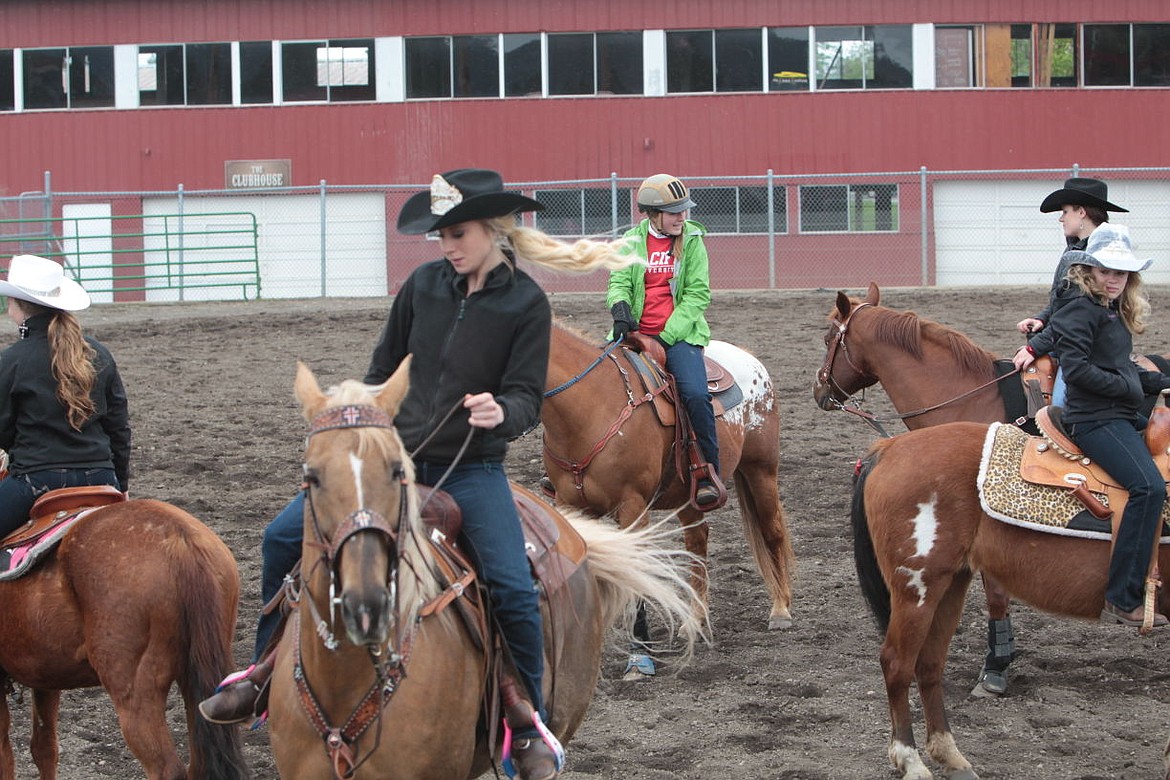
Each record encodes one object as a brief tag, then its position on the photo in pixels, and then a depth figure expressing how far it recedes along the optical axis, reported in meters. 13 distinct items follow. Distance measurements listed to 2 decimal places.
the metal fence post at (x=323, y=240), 44.75
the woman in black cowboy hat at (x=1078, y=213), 15.26
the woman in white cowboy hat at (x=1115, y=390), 11.37
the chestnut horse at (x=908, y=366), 16.69
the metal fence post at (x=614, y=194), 46.19
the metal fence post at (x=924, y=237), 46.39
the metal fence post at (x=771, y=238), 47.31
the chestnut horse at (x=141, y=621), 10.28
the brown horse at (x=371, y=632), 6.81
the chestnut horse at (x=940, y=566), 11.70
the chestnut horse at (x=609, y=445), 14.72
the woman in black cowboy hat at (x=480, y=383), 8.57
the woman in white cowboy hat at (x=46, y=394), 11.09
